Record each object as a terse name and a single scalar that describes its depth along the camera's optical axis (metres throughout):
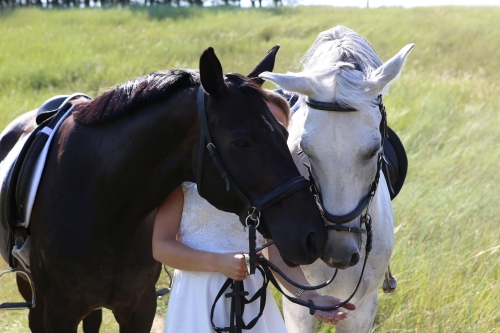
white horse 2.09
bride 2.14
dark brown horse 1.95
